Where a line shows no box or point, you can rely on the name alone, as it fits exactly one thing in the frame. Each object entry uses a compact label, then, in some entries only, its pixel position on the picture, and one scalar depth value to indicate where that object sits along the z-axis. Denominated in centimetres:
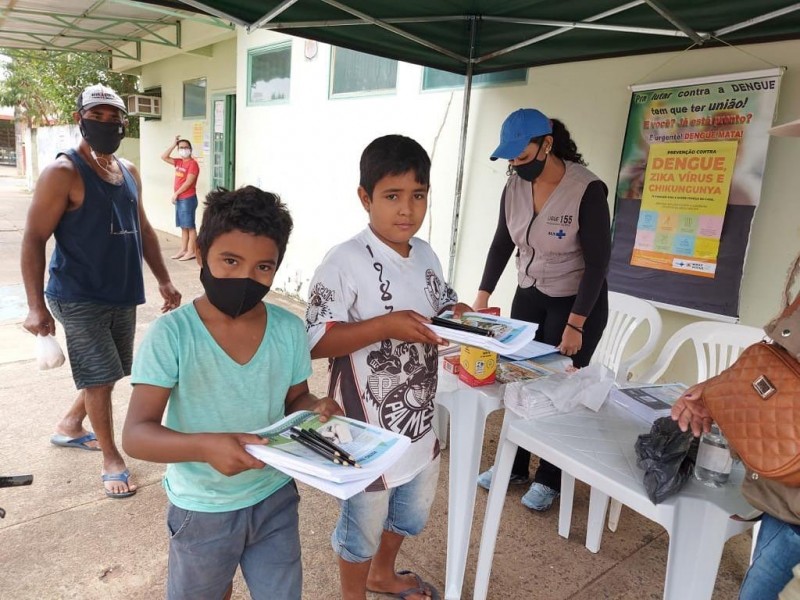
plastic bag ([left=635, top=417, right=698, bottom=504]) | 142
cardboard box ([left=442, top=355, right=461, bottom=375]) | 220
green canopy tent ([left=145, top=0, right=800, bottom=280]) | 261
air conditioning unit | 1068
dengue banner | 295
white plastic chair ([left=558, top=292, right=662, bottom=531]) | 281
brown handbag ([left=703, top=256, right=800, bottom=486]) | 110
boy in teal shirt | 125
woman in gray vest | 241
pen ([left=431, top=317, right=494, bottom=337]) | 152
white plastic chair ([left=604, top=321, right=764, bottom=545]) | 249
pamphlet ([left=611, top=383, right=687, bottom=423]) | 183
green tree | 1455
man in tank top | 238
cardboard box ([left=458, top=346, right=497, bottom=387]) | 203
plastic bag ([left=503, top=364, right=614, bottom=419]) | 185
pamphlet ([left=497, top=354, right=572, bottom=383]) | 211
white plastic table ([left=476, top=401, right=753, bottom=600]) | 139
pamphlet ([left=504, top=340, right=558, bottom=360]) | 227
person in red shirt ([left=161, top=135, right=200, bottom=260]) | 851
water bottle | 147
